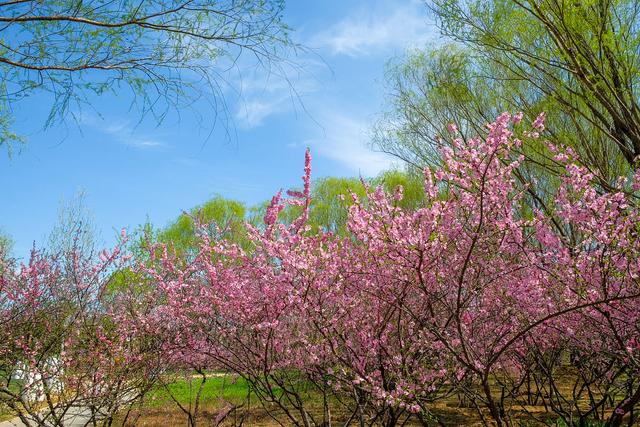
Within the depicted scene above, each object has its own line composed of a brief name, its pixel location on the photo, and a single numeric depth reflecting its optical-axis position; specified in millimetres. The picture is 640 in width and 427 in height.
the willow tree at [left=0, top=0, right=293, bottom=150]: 3559
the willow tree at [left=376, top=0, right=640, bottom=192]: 6668
